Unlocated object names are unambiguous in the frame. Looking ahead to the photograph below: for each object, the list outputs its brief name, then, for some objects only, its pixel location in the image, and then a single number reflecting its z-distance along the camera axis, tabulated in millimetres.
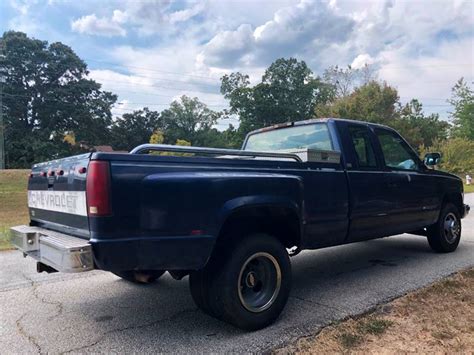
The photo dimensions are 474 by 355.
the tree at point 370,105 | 39500
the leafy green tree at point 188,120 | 75688
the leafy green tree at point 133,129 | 63406
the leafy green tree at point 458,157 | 30405
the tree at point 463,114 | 40625
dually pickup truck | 2939
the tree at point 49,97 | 54125
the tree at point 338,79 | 52941
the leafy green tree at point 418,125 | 40188
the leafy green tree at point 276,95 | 66188
